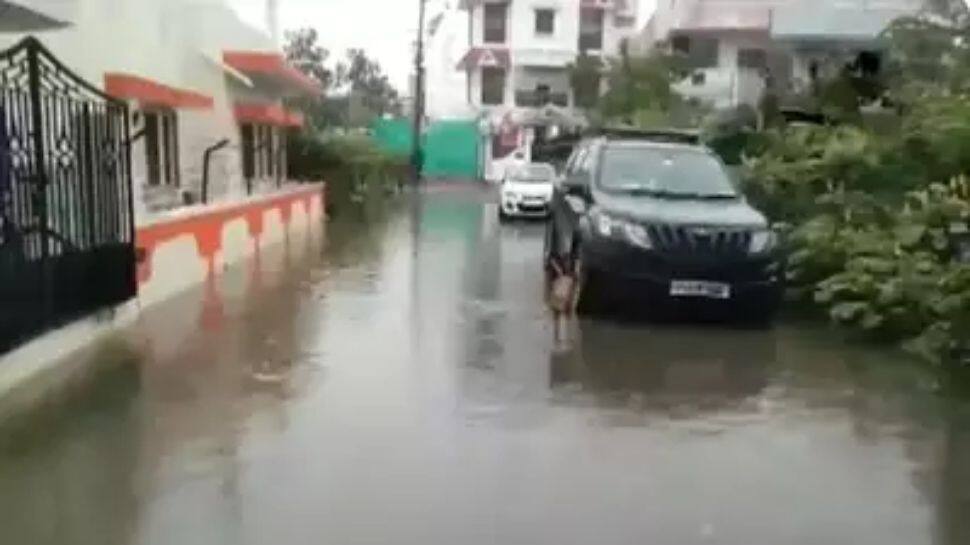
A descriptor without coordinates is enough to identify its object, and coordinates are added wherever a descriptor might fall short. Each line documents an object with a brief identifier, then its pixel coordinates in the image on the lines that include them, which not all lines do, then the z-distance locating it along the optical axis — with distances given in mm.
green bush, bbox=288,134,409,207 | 28688
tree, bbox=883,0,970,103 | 13000
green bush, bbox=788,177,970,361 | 8531
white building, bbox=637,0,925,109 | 28562
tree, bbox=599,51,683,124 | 35031
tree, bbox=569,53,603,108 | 42406
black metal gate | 7445
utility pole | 41938
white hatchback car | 25781
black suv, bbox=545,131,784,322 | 9820
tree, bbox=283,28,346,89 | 57641
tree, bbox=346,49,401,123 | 66250
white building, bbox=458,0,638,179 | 48188
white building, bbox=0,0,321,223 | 14289
